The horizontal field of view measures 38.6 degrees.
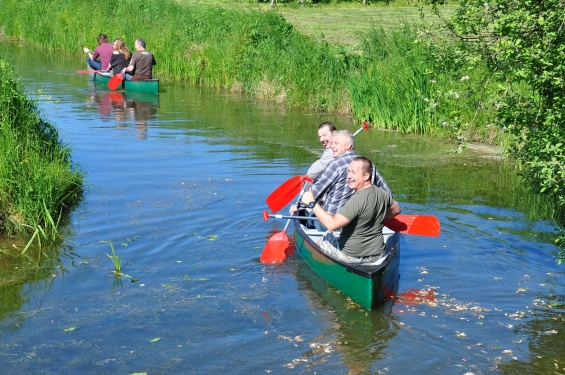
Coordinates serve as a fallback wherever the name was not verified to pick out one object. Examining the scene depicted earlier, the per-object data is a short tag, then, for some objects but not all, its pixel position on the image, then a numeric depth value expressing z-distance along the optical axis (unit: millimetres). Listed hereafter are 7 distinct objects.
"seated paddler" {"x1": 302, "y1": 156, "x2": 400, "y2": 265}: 8180
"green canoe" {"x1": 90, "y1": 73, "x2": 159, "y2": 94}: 23547
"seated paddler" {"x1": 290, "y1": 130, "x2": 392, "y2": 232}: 9430
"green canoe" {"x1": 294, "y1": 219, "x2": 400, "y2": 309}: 8273
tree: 7133
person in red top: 25641
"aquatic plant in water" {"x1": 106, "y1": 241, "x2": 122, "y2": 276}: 9406
